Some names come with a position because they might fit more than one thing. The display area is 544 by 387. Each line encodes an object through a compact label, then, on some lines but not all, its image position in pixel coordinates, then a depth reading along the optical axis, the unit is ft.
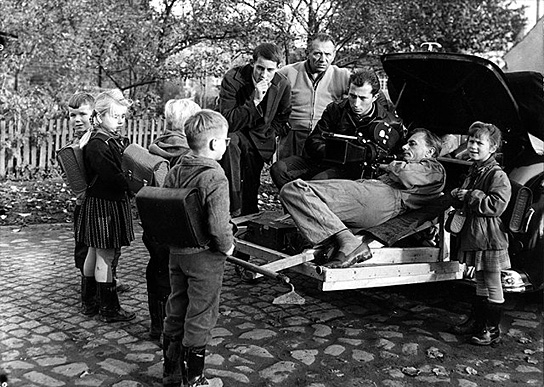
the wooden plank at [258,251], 15.70
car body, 15.80
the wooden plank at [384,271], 14.25
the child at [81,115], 16.96
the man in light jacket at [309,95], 21.09
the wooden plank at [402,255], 15.37
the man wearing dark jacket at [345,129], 17.35
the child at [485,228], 14.71
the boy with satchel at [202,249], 12.01
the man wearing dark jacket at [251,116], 18.66
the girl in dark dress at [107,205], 15.93
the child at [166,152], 14.26
